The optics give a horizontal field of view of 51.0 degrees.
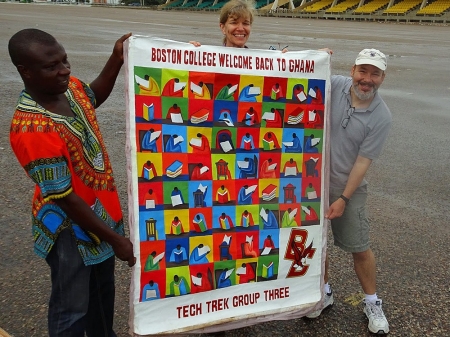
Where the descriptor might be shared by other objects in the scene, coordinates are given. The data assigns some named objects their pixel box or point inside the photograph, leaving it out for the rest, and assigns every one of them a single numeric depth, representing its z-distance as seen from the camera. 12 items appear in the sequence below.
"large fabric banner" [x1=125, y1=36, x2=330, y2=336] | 2.42
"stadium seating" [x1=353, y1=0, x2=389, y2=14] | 55.88
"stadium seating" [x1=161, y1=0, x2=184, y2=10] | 85.93
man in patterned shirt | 1.77
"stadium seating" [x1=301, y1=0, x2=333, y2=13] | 62.24
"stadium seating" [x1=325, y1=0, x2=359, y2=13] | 59.10
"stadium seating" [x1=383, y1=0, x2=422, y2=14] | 52.22
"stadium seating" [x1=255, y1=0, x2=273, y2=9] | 77.82
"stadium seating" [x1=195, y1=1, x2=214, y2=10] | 81.25
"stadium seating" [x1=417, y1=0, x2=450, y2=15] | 48.75
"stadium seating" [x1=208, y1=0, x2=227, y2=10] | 77.08
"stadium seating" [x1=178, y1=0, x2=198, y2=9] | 85.68
